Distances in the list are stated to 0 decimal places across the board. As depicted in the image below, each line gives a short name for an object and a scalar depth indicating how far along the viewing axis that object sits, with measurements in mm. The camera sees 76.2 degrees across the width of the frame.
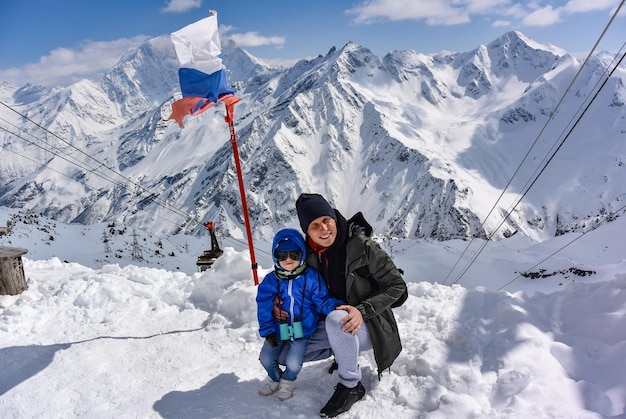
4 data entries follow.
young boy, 3941
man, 3758
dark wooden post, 7242
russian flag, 6797
